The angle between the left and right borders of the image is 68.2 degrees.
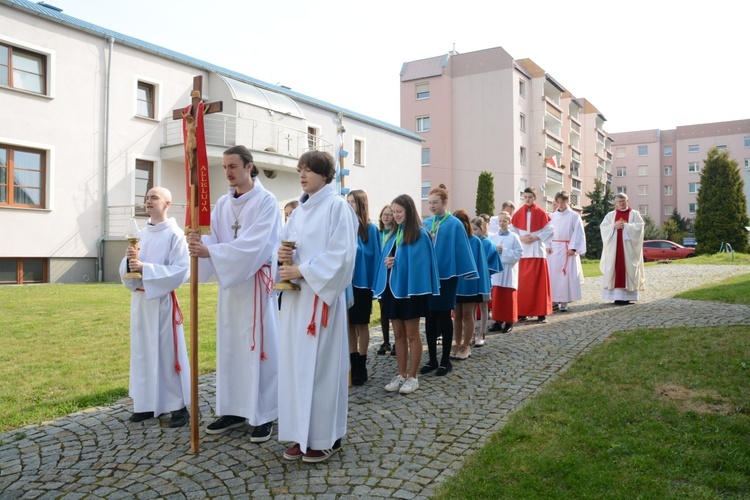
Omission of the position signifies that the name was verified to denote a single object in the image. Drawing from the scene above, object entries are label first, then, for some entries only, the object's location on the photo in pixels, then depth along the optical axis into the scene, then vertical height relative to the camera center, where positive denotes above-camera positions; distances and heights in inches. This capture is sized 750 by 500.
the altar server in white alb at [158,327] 182.2 -25.3
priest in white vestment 447.5 -4.3
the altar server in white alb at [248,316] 170.8 -20.2
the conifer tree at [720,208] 1163.3 +90.7
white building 658.2 +160.5
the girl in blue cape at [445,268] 244.8 -7.5
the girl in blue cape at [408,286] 215.9 -13.7
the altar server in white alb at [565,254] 432.8 -2.5
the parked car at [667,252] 1358.3 -3.6
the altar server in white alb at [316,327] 152.3 -21.1
